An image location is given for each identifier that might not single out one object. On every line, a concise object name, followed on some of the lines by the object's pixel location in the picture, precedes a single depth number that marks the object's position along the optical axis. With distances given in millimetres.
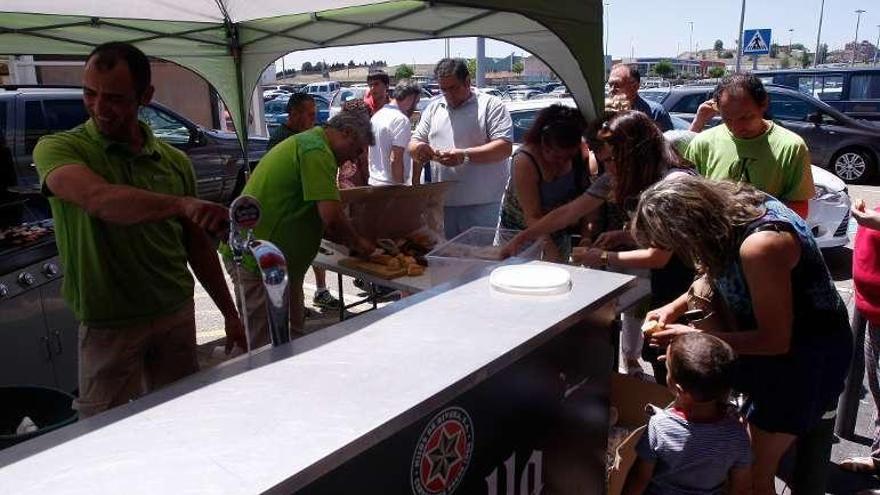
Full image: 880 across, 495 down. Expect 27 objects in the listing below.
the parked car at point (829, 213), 5973
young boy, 1832
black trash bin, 1819
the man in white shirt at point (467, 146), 4098
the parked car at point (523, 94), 27773
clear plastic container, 2531
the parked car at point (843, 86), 11766
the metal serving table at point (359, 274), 2963
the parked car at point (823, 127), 10383
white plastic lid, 1792
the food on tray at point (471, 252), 2596
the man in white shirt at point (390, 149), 5297
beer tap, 1395
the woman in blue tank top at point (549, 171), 2965
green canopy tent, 3081
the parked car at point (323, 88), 27166
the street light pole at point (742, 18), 28797
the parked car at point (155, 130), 6449
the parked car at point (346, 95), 15133
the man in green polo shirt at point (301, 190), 2871
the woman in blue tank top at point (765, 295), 1789
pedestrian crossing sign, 18281
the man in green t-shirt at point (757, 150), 3180
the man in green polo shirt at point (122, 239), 1843
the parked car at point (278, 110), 16600
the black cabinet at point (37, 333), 2596
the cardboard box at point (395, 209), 3451
